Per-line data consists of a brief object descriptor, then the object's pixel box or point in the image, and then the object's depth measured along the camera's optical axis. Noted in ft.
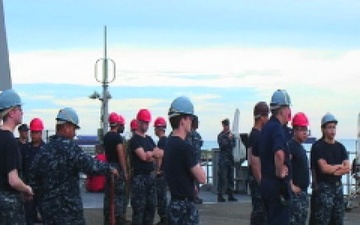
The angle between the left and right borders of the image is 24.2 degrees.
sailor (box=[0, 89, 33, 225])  25.46
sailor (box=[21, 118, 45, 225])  41.81
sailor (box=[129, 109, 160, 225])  41.22
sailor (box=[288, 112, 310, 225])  32.73
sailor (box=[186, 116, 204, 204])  54.08
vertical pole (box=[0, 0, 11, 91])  41.37
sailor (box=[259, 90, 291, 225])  29.14
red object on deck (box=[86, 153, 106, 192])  68.80
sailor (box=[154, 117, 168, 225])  44.93
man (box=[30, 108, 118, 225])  26.78
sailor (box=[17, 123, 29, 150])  43.86
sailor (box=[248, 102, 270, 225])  33.40
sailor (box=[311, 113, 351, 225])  34.37
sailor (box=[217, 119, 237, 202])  61.16
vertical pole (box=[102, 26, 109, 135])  75.46
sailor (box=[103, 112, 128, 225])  42.73
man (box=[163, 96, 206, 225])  25.89
